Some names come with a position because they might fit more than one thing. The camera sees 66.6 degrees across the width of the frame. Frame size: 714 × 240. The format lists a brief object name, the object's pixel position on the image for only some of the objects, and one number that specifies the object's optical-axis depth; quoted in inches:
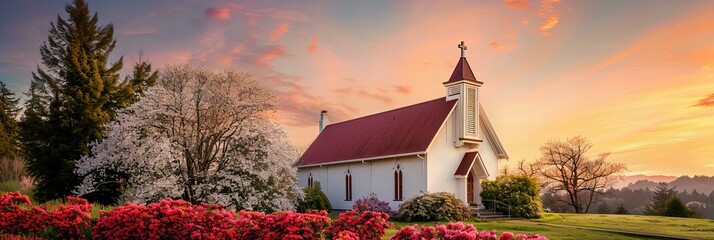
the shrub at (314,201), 1207.7
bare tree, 1813.5
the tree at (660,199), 1481.7
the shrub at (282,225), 442.6
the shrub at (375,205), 1177.4
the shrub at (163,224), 476.1
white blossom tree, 872.9
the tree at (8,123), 1840.6
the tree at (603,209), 1909.4
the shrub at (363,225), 452.4
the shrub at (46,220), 502.0
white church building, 1163.3
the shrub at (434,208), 1041.5
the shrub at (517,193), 1170.0
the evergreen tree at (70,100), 1046.4
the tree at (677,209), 1359.5
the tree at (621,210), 1627.7
